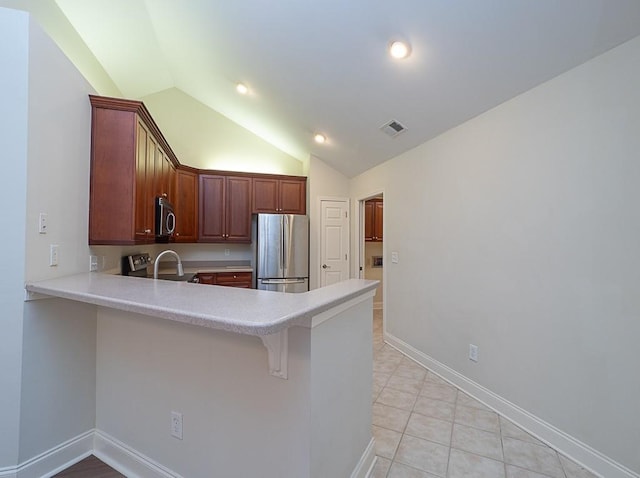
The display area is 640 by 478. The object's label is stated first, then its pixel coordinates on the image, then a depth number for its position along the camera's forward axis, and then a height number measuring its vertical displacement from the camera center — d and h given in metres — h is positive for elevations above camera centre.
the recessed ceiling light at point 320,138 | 4.01 +1.39
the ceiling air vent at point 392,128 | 3.04 +1.17
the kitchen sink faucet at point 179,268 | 1.80 -0.17
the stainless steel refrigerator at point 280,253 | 4.46 -0.18
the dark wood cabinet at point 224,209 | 4.77 +0.51
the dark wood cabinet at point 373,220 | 5.44 +0.39
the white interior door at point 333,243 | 4.79 -0.03
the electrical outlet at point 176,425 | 1.46 -0.90
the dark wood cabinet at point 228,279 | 4.38 -0.56
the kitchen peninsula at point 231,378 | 1.09 -0.62
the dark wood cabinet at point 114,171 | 2.13 +0.49
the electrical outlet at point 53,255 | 1.76 -0.09
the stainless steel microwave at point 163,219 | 2.87 +0.22
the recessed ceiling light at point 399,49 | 2.10 +1.36
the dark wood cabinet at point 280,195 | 4.96 +0.77
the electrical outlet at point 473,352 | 2.47 -0.91
